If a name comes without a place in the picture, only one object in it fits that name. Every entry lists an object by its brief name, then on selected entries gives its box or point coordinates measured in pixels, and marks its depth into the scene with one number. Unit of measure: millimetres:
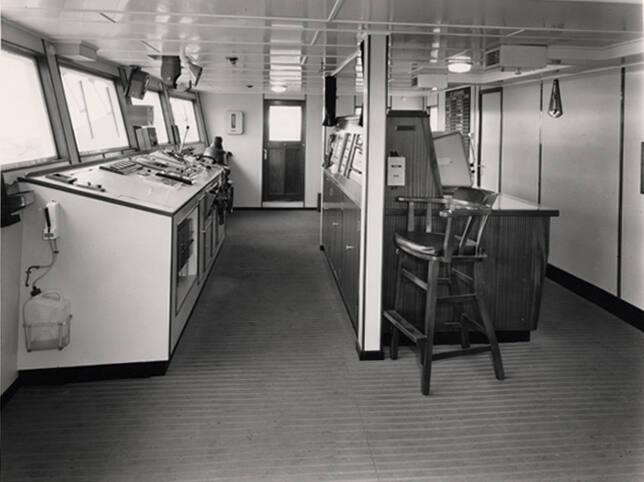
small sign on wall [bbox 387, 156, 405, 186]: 3705
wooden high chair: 3227
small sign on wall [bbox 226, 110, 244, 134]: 10211
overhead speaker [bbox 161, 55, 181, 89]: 4875
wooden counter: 3877
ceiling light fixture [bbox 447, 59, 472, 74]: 4852
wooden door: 10391
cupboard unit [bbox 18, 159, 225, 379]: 3162
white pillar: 3441
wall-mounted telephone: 3039
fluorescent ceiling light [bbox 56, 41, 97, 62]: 4117
